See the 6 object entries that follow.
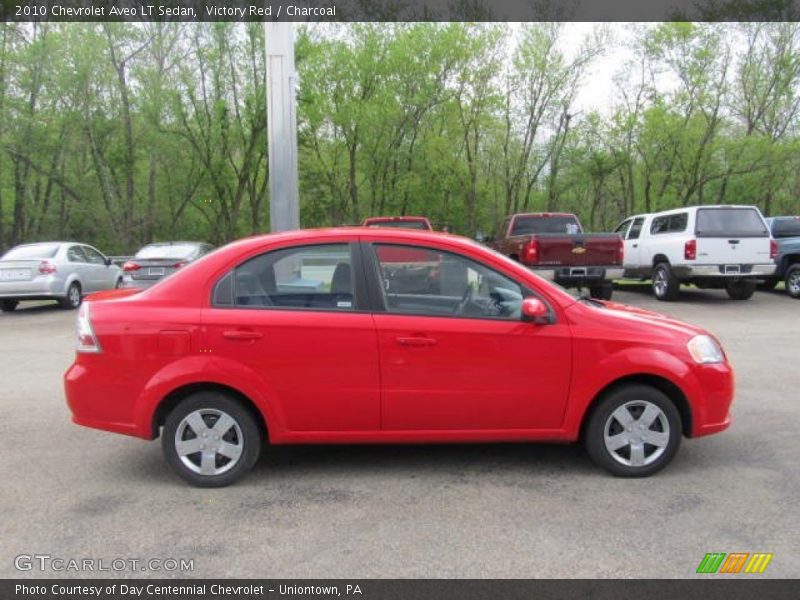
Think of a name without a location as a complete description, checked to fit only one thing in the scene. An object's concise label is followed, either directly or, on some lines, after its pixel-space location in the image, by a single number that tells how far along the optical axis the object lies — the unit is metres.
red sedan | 3.99
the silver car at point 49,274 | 13.08
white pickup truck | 12.66
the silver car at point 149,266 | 12.76
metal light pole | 10.94
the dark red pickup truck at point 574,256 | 12.14
